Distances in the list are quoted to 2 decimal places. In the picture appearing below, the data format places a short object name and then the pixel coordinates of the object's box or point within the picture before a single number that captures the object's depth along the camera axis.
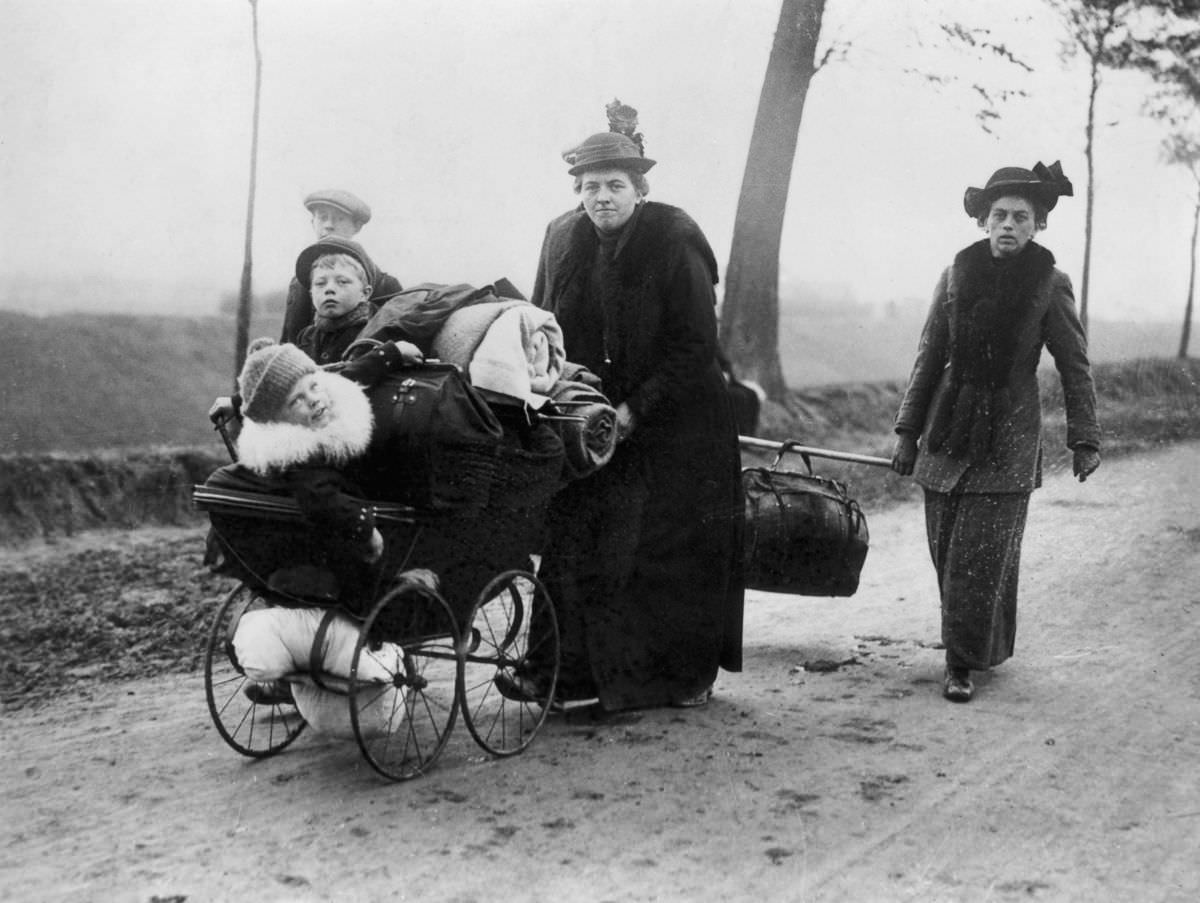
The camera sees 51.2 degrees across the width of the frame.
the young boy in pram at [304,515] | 3.61
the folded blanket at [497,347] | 4.14
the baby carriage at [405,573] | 3.71
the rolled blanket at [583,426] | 4.34
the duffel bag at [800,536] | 5.26
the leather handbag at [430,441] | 3.81
